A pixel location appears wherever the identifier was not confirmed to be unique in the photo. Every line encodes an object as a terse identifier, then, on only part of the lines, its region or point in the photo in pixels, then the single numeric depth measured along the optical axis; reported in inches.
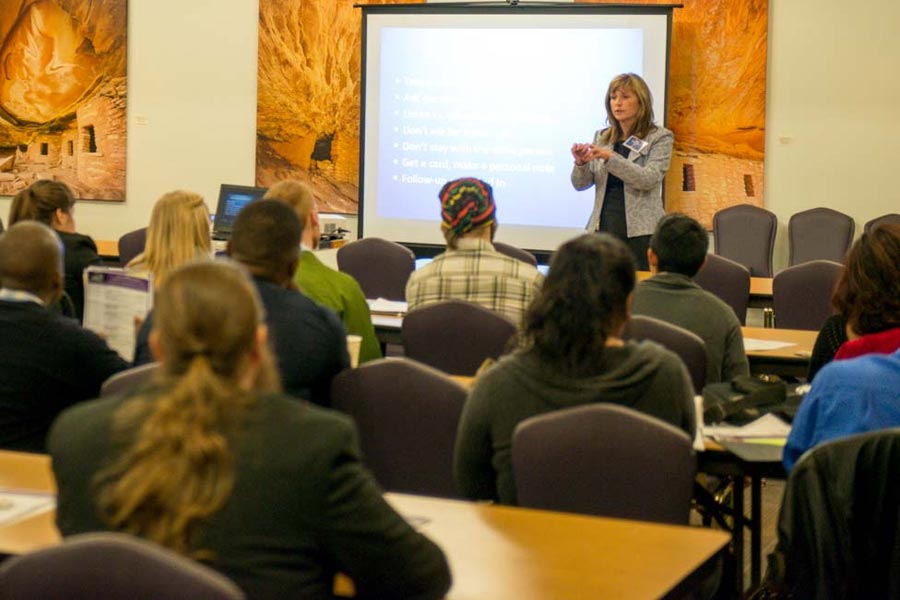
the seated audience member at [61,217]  218.2
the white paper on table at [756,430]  133.3
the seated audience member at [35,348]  133.9
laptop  321.7
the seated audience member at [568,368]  112.8
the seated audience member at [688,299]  172.1
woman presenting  292.2
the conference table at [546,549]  84.0
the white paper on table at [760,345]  193.1
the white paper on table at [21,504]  97.0
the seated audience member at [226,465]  69.7
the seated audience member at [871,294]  139.1
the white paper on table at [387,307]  222.7
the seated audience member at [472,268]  187.2
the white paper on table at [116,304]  157.3
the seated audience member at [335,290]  173.3
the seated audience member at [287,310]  132.7
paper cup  153.3
